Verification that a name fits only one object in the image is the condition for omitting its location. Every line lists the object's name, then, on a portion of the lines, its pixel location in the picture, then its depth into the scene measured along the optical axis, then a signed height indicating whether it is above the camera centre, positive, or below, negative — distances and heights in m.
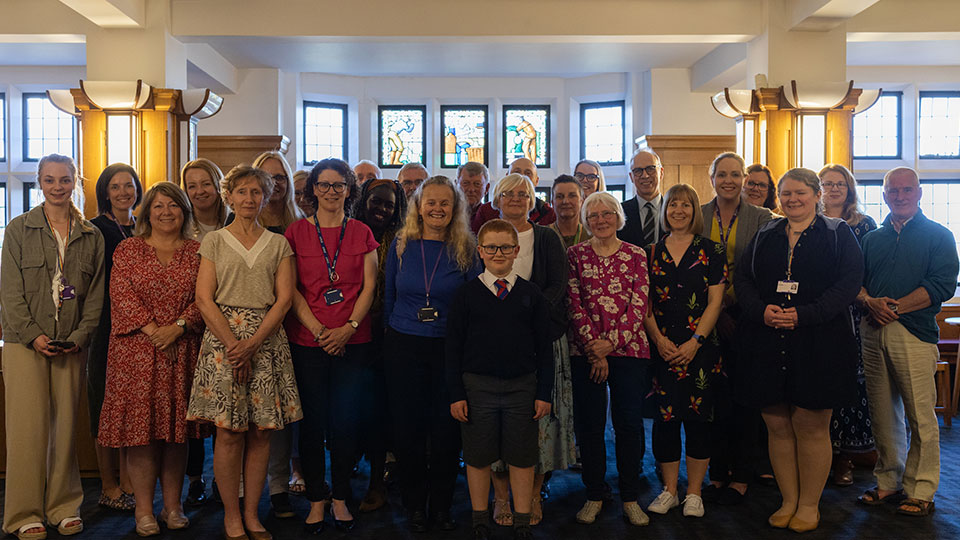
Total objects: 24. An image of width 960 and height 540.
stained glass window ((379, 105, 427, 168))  10.90 +1.80
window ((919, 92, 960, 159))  10.41 +1.87
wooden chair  6.00 -1.02
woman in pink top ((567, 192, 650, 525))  3.56 -0.36
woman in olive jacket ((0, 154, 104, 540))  3.44 -0.34
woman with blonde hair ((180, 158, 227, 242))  3.85 +0.35
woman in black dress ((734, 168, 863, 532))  3.43 -0.32
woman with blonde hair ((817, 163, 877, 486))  4.16 -0.73
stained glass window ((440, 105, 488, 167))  10.99 +1.83
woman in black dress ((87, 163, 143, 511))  3.83 -0.33
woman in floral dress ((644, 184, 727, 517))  3.60 -0.31
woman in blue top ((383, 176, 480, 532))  3.42 -0.28
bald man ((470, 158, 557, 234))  4.24 +0.29
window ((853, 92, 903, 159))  10.46 +1.79
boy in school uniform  3.29 -0.44
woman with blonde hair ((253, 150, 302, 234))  3.99 +0.35
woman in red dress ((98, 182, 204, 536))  3.30 -0.34
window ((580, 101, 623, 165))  10.62 +1.81
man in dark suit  4.38 +0.34
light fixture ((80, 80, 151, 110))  6.16 +1.34
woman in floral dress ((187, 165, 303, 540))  3.21 -0.35
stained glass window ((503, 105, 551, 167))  10.95 +1.84
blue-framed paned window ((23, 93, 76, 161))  10.52 +1.82
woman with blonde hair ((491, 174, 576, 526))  3.57 -0.13
